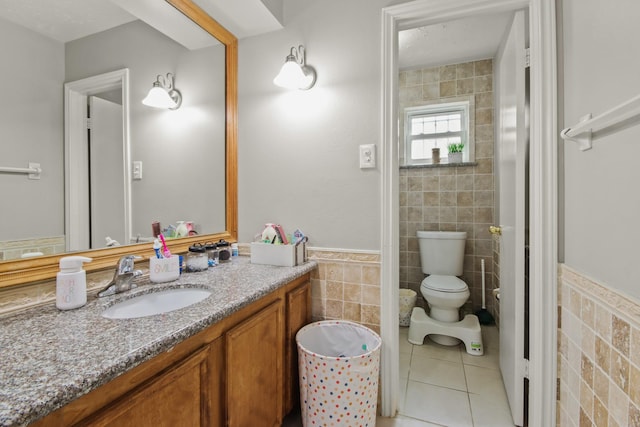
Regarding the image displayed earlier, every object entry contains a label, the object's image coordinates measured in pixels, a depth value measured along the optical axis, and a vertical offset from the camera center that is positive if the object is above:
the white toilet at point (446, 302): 2.12 -0.70
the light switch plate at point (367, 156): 1.45 +0.28
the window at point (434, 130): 2.70 +0.79
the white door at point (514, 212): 1.38 -0.01
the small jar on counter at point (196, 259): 1.36 -0.23
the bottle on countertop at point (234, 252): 1.70 -0.24
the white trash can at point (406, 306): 2.52 -0.84
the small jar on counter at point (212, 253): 1.47 -0.22
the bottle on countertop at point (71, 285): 0.86 -0.22
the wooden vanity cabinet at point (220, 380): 0.60 -0.47
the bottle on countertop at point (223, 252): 1.56 -0.22
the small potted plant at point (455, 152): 2.63 +0.53
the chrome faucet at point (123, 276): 1.04 -0.24
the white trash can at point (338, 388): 1.19 -0.76
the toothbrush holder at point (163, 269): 1.18 -0.24
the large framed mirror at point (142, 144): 0.94 +0.31
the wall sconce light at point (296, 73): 1.50 +0.73
